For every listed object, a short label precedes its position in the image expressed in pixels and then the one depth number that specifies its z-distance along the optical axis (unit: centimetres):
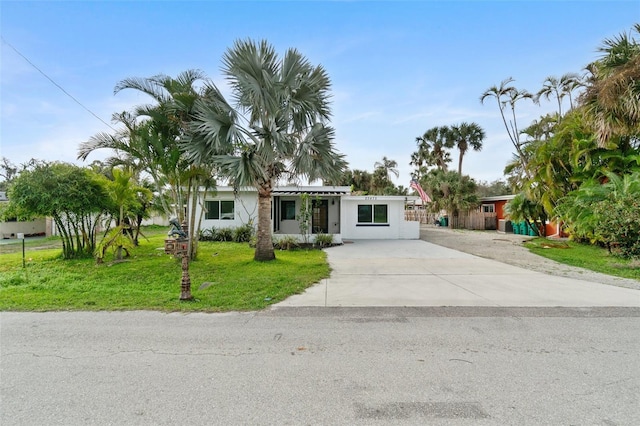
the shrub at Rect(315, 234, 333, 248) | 1449
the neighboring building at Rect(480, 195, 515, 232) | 2336
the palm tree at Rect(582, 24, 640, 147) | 952
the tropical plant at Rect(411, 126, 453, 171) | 3344
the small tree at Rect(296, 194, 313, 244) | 1384
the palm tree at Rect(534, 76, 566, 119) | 1998
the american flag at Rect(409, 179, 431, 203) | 2222
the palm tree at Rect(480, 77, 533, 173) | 2051
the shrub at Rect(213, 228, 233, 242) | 1588
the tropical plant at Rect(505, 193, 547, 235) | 1745
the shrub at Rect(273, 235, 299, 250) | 1344
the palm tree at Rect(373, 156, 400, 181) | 4056
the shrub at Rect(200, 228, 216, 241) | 1612
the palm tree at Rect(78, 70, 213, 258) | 932
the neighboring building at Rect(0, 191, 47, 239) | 1834
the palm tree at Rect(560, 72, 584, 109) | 1875
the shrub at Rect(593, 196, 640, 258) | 904
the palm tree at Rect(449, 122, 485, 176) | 3152
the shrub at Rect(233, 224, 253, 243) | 1554
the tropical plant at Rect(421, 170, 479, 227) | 2492
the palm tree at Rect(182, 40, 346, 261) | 873
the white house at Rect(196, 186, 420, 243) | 1662
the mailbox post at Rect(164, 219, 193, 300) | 559
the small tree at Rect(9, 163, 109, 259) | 919
